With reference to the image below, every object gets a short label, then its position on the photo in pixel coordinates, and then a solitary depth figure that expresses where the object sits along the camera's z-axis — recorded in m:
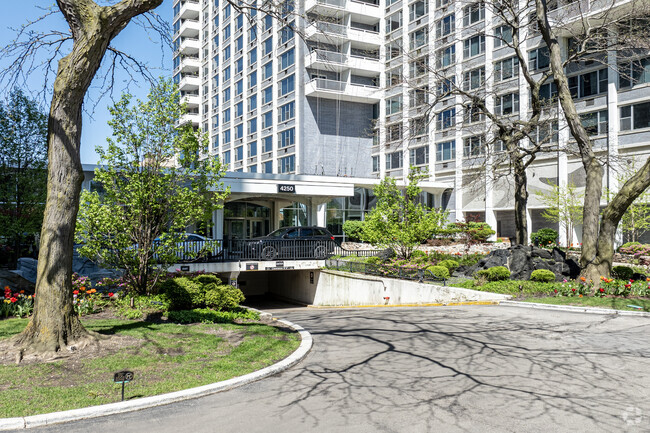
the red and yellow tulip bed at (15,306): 12.52
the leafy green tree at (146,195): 12.59
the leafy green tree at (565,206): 30.95
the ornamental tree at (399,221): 21.50
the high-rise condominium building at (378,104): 32.91
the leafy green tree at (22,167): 20.81
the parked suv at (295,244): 23.47
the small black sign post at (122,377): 5.74
